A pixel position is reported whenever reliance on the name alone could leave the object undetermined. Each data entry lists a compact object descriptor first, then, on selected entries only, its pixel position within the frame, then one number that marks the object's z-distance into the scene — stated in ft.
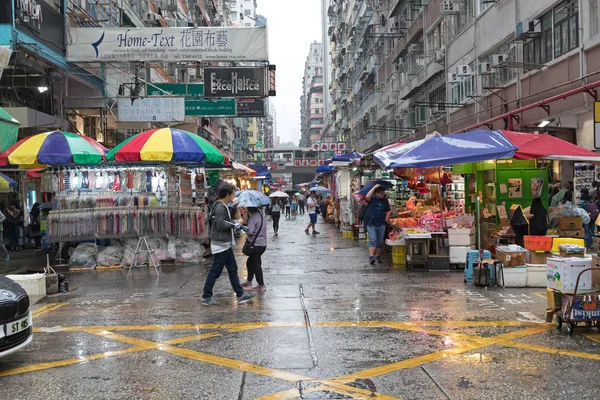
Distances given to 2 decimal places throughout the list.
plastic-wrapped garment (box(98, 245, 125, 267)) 48.93
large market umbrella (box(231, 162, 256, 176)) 91.71
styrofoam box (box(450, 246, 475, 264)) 43.78
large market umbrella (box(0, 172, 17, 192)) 60.03
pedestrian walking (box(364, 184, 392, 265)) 47.96
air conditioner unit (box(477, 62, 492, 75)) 73.22
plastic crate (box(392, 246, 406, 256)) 47.20
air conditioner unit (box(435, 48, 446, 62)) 96.58
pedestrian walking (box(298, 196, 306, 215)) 201.36
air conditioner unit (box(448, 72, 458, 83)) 86.69
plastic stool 37.60
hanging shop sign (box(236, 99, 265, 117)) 99.09
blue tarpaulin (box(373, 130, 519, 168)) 39.09
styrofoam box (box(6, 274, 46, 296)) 34.99
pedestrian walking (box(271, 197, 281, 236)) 88.94
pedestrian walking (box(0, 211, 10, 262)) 56.10
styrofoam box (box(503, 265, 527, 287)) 35.68
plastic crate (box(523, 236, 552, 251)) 36.55
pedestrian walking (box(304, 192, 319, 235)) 89.07
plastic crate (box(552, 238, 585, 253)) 33.35
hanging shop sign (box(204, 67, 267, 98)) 66.13
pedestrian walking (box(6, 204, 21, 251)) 66.95
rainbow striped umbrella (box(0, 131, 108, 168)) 48.26
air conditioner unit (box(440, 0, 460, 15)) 90.17
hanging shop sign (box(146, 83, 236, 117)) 74.84
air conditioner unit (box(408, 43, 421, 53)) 116.88
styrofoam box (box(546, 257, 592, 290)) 24.81
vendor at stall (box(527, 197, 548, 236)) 43.73
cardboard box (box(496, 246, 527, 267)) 35.91
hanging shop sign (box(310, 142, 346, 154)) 211.74
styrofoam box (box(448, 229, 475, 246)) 43.53
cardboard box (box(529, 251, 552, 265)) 36.83
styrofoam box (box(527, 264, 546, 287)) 35.70
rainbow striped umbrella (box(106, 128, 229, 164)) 47.70
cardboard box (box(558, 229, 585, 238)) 46.70
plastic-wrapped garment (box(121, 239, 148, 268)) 48.47
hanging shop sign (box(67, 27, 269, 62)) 65.82
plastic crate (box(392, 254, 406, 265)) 47.10
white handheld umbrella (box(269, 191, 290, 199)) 93.58
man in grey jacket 32.09
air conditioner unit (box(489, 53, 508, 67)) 69.64
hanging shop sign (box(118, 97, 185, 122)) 63.98
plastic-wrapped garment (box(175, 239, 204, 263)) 50.47
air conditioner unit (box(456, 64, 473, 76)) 82.03
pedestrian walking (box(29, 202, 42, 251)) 68.69
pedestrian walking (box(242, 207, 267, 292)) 36.60
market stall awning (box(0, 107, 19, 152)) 32.83
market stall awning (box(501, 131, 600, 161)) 38.96
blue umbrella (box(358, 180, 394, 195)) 55.70
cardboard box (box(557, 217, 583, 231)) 46.85
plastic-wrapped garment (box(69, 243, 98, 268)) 48.78
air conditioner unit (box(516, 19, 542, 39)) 63.36
